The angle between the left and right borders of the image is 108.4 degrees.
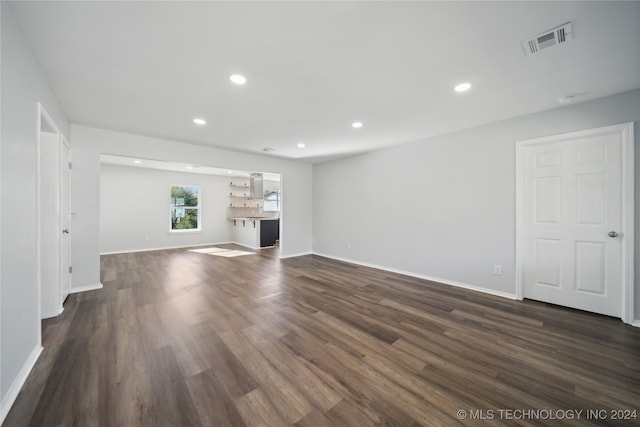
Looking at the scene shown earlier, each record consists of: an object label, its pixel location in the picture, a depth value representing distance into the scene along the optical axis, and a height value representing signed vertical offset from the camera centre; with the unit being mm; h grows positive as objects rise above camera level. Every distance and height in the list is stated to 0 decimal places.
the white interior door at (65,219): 2846 -87
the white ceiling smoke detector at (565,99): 2587 +1287
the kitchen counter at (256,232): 7391 -649
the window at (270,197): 9422 +624
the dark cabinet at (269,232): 7469 -654
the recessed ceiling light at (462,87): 2332 +1291
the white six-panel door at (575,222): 2594 -123
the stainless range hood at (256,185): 8164 +969
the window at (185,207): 7465 +177
